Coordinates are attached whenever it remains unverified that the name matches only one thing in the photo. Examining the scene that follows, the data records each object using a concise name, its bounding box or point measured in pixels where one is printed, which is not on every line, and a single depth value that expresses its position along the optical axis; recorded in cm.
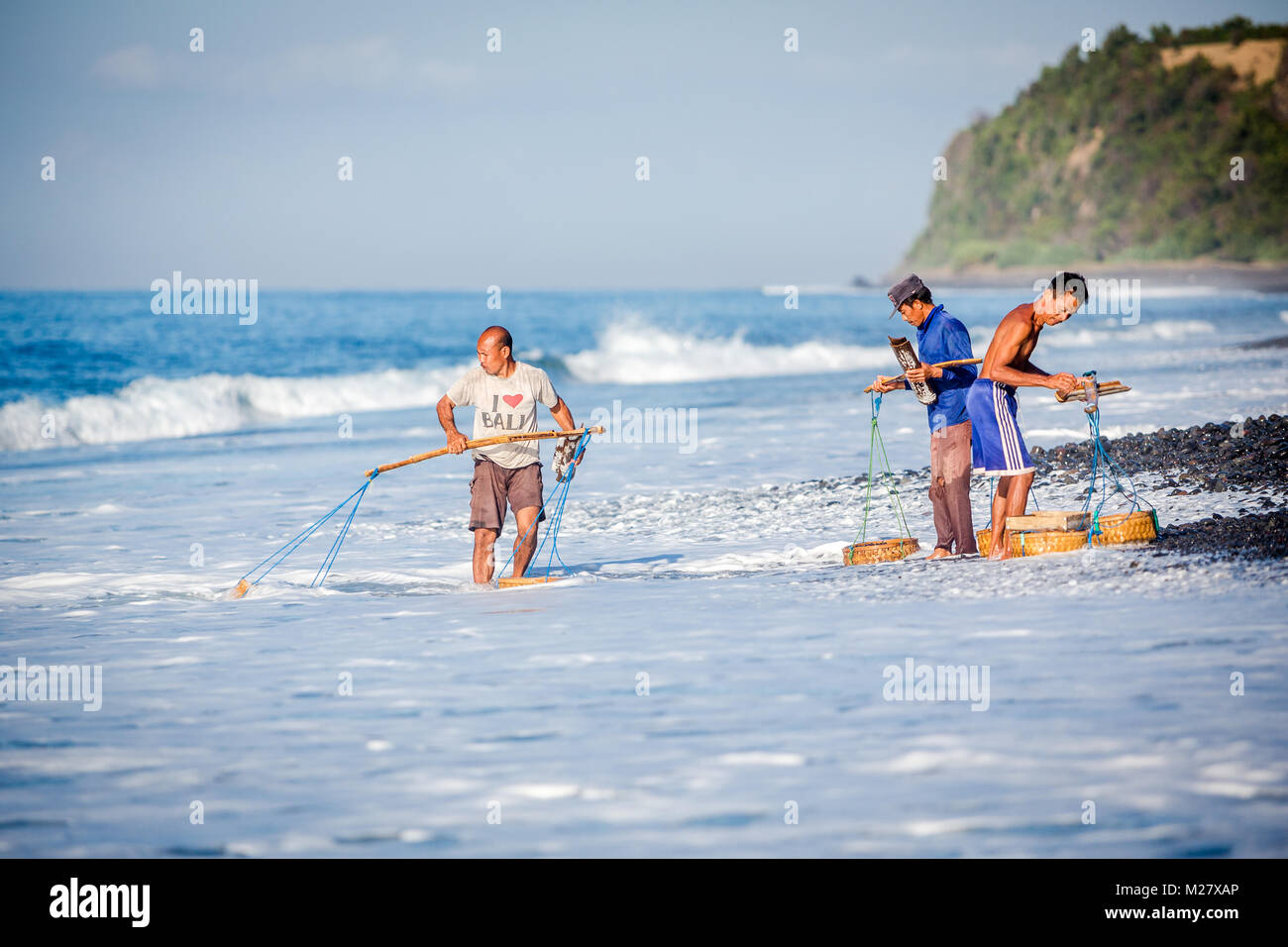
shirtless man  741
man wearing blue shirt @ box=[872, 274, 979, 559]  814
